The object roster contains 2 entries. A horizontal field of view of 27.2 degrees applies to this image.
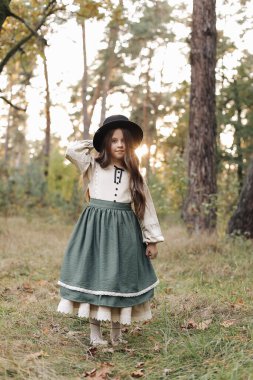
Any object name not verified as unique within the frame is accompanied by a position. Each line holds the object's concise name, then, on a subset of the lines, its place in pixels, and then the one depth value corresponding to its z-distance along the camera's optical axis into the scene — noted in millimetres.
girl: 4180
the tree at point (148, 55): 21505
